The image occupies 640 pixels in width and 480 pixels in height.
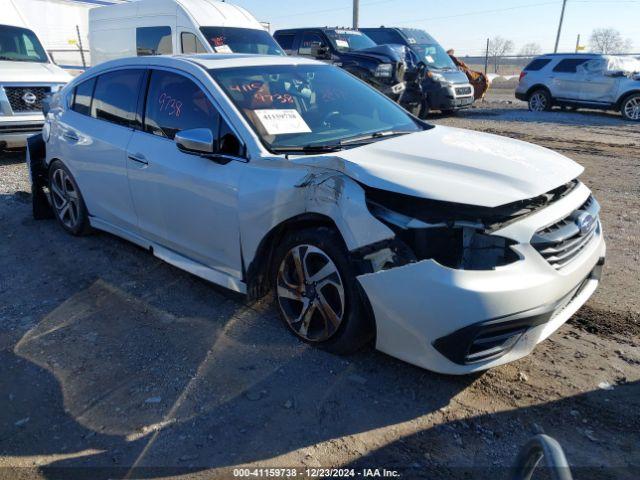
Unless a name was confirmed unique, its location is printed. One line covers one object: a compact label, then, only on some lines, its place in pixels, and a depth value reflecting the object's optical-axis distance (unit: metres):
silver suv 14.31
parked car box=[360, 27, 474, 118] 13.64
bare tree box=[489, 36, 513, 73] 62.71
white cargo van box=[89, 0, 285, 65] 9.48
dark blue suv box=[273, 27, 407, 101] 12.45
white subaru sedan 2.63
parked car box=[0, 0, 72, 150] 8.30
